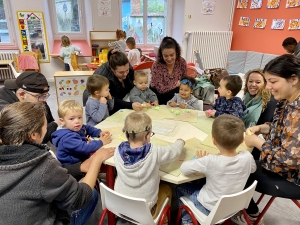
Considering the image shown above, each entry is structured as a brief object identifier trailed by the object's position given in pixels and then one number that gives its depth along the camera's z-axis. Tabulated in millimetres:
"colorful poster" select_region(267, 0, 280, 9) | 5523
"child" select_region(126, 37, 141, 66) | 5406
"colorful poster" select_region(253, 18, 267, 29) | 5980
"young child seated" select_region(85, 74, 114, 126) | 2240
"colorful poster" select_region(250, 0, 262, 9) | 5973
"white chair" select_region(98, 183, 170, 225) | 1307
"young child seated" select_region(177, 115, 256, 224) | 1384
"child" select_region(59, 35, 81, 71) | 5938
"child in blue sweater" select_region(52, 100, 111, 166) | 1681
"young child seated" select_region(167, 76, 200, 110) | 2639
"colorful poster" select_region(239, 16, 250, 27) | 6488
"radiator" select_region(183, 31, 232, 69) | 6781
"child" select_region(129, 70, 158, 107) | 2729
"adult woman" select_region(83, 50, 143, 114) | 2502
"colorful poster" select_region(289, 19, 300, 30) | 5120
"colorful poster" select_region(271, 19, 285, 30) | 5506
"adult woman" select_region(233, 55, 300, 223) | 1382
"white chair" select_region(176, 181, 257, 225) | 1337
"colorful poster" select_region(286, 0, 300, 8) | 5060
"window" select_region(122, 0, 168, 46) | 7118
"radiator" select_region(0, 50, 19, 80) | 6290
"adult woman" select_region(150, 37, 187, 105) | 2994
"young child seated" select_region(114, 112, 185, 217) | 1370
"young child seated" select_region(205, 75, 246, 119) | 2229
